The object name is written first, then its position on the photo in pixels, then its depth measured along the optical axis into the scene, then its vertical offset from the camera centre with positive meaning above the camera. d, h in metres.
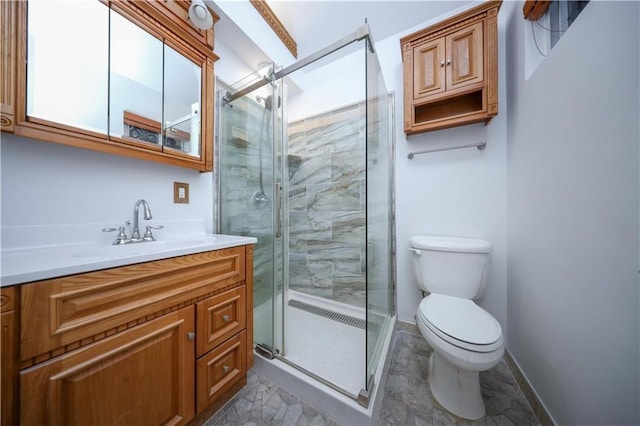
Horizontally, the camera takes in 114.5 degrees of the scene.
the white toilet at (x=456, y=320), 0.90 -0.54
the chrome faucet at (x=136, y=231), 0.96 -0.09
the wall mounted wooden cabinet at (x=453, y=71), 1.25 +0.92
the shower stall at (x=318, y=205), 1.15 +0.06
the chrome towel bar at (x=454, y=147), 1.41 +0.47
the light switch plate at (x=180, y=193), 1.22 +0.13
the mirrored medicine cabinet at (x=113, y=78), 0.73 +0.61
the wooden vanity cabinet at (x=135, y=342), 0.52 -0.42
